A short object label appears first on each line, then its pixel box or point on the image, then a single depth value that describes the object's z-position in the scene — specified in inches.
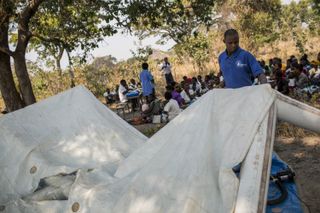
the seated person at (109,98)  620.7
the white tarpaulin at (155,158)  103.5
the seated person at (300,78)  374.6
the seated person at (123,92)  502.6
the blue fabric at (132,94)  497.5
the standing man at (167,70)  611.2
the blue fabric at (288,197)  123.5
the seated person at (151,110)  393.1
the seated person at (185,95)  430.5
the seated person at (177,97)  403.5
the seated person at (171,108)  360.8
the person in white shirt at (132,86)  551.0
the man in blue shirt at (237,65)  167.0
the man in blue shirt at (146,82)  440.8
